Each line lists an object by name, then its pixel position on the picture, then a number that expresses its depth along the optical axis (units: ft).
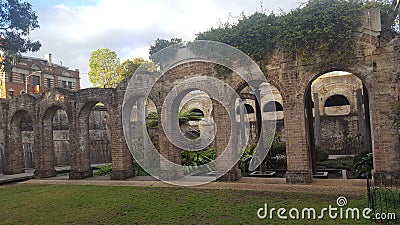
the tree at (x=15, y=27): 30.78
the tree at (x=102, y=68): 118.52
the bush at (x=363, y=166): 39.52
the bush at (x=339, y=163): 49.54
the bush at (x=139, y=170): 51.83
